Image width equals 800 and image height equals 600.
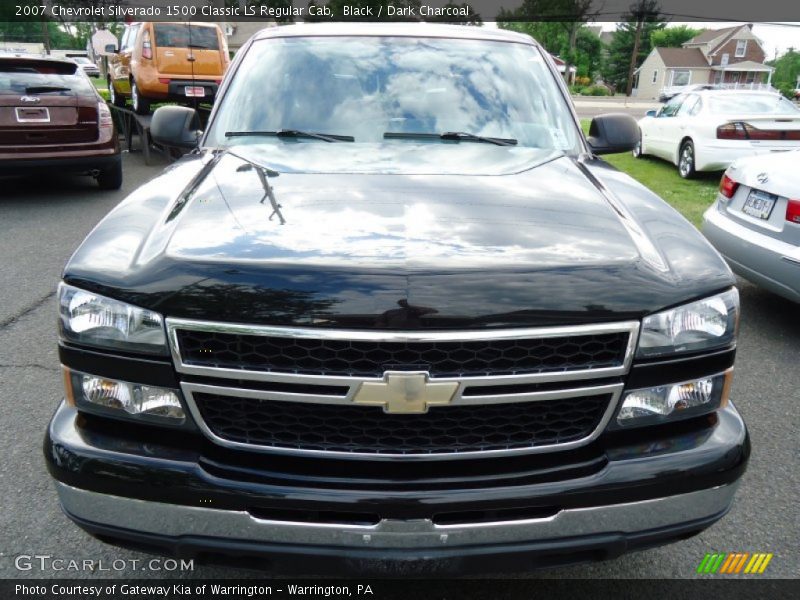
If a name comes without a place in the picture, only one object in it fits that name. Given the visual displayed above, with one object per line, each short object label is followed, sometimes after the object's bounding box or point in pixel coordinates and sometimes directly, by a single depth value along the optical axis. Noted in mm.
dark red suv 8383
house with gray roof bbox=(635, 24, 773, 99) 82438
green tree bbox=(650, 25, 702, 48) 98625
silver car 4547
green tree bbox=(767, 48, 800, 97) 110312
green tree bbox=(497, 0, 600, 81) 82081
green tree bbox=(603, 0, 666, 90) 84500
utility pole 58053
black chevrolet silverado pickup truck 1749
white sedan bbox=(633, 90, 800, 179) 10781
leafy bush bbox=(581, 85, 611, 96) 64938
